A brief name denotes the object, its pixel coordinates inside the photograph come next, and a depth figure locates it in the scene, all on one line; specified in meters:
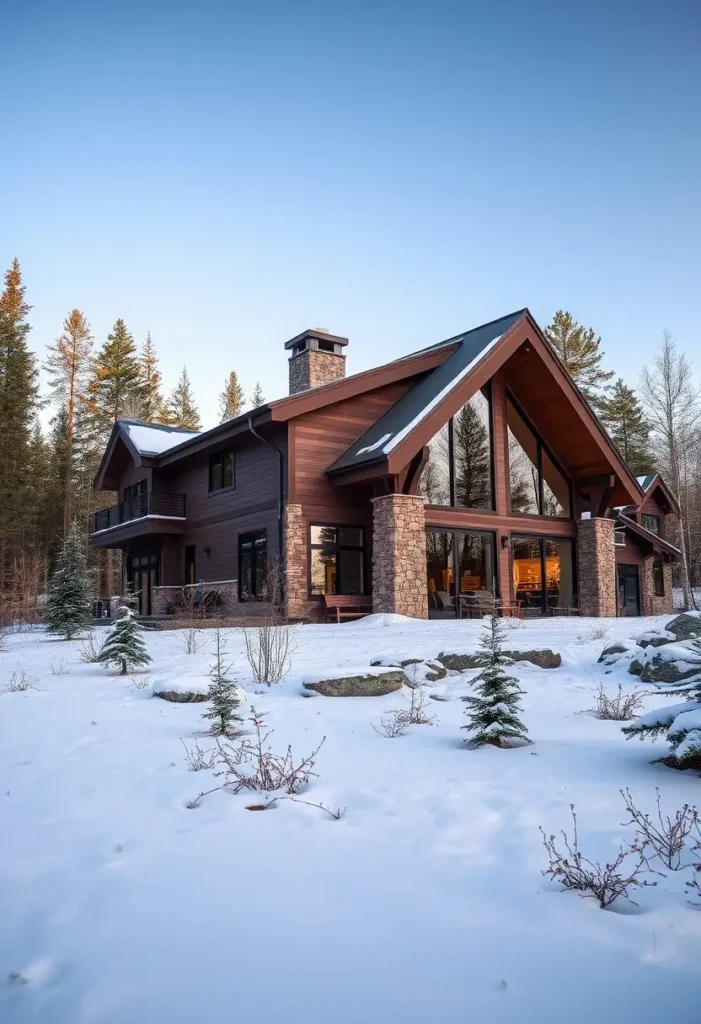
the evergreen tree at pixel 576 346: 37.69
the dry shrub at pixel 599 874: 2.92
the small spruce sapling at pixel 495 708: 5.08
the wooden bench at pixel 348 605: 16.45
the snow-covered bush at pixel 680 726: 4.13
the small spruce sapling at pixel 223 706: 5.59
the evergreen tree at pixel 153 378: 43.12
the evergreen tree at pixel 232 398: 49.25
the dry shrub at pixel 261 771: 4.29
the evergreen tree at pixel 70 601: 14.49
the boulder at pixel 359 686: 7.05
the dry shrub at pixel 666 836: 3.22
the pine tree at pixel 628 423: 39.50
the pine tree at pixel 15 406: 32.72
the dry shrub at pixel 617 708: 5.96
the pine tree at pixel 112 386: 37.81
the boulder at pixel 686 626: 8.68
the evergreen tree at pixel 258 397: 53.84
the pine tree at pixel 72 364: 36.91
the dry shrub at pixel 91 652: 10.12
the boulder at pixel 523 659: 8.50
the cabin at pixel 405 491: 16.47
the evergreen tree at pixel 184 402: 45.84
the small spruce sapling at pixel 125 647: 9.02
